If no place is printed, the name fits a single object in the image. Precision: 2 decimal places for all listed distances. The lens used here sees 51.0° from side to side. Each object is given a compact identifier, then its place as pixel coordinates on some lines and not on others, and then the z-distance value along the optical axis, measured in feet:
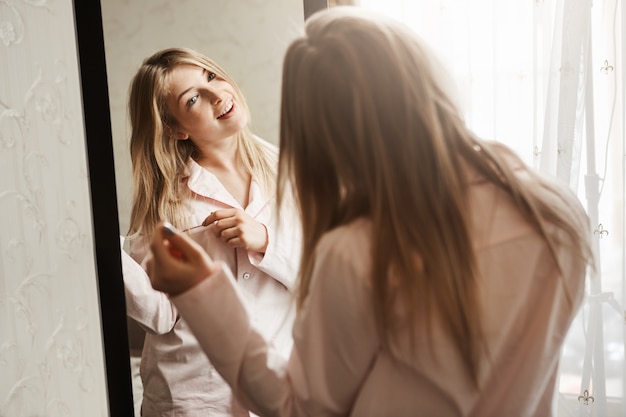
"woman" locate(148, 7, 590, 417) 2.93
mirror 3.54
